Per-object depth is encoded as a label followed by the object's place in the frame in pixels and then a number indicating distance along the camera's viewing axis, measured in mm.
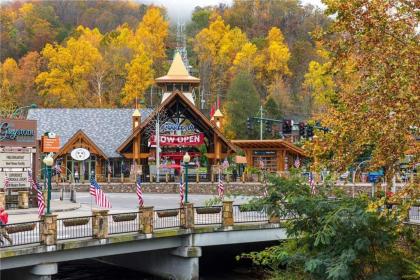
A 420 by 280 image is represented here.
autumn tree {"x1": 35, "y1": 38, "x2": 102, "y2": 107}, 89750
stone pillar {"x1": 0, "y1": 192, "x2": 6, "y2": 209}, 33750
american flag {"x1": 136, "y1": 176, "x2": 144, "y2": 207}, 29406
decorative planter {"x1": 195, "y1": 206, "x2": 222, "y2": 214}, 29141
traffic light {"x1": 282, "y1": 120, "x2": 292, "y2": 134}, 43188
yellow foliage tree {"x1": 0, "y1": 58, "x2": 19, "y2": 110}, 82000
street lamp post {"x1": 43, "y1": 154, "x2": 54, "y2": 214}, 25422
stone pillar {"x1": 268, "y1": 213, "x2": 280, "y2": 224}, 29647
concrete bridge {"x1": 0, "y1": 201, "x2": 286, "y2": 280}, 23766
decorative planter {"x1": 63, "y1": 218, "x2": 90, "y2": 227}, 25125
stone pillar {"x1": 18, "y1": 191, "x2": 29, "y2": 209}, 37656
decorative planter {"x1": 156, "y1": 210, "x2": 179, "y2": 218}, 27772
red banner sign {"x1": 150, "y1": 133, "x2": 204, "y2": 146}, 60750
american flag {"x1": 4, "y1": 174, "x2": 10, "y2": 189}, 38241
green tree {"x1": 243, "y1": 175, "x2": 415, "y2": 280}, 20328
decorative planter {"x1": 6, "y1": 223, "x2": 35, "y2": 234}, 23188
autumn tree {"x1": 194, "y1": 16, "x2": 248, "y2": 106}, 100438
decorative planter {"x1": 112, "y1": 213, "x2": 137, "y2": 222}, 26562
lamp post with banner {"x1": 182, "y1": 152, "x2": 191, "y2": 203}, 31052
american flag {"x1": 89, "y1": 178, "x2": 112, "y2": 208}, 29125
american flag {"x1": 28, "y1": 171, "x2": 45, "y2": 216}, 26397
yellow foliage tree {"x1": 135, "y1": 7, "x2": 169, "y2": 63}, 106306
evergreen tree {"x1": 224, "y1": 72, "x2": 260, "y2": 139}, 79438
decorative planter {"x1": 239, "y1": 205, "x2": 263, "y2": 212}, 22594
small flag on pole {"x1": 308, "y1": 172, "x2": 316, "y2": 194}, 24628
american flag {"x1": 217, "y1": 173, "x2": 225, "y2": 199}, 34025
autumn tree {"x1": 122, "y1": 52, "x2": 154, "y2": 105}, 91188
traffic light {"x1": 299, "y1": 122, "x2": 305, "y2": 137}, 41600
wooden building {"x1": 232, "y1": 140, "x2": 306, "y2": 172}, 57812
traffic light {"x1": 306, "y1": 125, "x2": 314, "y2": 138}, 43050
